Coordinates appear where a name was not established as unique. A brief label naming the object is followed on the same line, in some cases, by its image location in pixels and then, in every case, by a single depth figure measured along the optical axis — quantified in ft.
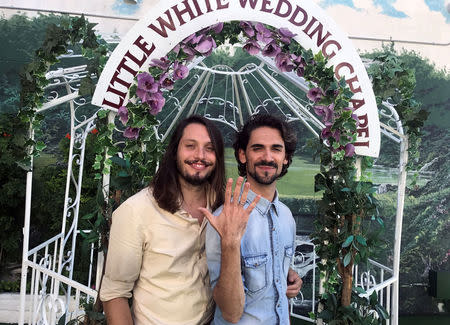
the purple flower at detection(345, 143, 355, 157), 6.53
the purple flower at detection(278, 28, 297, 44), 6.34
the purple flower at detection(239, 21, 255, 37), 6.59
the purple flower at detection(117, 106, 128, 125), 6.33
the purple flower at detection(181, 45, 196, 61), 6.43
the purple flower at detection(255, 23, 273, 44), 6.51
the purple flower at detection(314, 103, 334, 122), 6.55
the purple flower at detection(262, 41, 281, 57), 6.59
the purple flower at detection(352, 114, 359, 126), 6.46
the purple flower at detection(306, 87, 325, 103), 6.62
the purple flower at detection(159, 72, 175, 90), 6.29
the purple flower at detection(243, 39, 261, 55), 6.77
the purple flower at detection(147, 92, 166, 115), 6.29
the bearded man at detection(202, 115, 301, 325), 4.08
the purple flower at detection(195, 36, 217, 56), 6.41
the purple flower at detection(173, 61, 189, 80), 6.41
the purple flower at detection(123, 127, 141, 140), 6.38
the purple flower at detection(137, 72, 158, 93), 6.17
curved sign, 6.32
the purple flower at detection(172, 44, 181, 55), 6.42
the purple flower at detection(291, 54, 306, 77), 6.65
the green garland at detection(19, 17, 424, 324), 6.38
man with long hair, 4.64
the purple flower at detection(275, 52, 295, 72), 6.67
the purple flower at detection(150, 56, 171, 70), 6.22
